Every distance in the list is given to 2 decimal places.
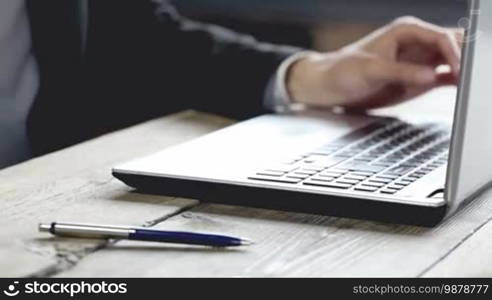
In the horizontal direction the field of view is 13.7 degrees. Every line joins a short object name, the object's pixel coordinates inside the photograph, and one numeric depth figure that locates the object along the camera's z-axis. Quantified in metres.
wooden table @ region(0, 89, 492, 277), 1.29
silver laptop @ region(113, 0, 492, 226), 1.35
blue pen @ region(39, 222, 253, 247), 1.32
